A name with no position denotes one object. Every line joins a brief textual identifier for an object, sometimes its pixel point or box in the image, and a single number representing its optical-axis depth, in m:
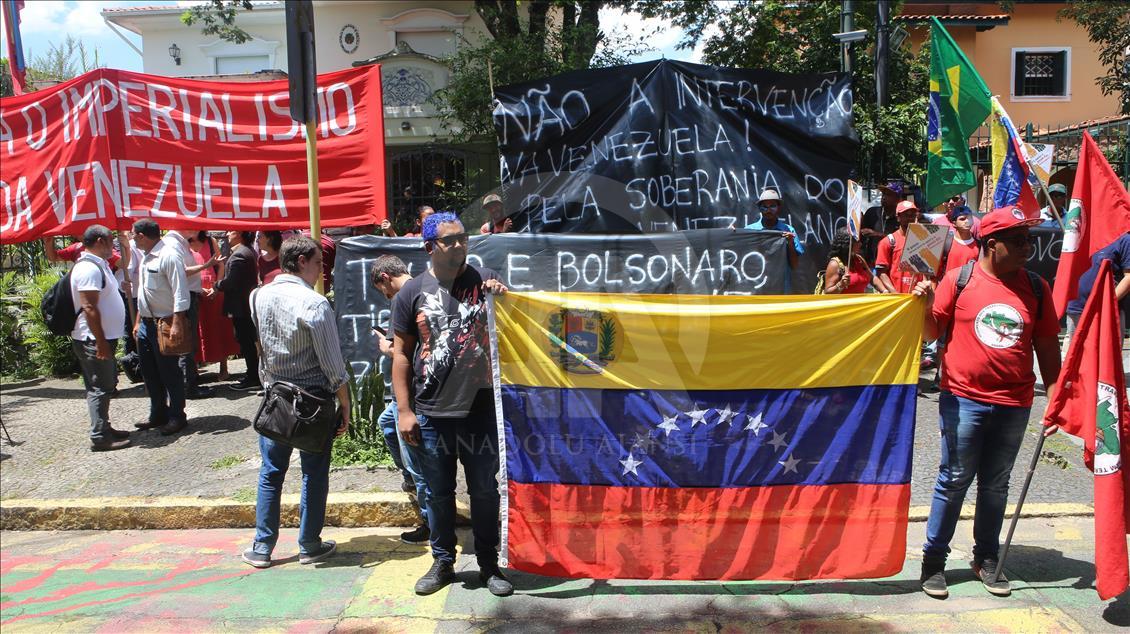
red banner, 6.68
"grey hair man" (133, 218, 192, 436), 6.87
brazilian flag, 5.08
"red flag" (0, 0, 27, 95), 12.55
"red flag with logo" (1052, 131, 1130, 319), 4.12
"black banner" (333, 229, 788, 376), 6.73
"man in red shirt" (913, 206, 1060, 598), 3.96
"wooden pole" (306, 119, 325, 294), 5.74
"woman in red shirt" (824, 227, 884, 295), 6.12
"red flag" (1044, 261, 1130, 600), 3.85
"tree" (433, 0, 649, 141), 13.51
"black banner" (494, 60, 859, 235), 7.70
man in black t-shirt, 4.18
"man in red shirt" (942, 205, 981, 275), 7.05
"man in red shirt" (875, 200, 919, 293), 7.09
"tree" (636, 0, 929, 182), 9.95
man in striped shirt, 4.49
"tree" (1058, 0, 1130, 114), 11.88
